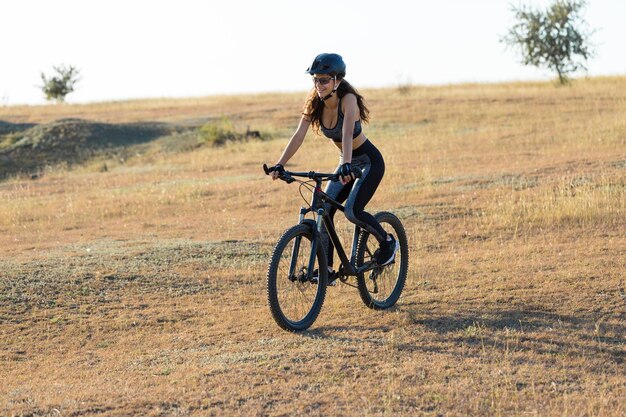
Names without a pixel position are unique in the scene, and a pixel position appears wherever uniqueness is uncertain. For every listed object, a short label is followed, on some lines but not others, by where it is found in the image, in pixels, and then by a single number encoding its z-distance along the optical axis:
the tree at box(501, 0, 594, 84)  98.87
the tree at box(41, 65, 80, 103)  117.56
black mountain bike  14.55
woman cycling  14.59
